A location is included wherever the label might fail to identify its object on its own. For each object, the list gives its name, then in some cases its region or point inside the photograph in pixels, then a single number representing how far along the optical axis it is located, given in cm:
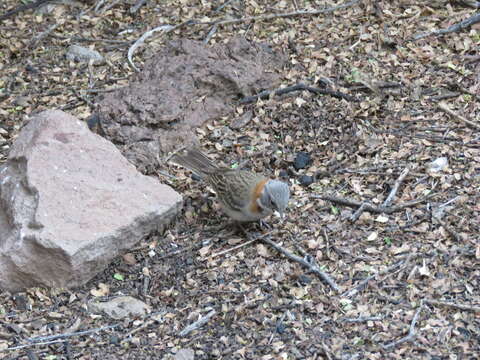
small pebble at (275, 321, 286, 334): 1034
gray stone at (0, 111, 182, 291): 1113
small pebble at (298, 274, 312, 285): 1109
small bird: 1155
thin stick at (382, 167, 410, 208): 1230
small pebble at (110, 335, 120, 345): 1047
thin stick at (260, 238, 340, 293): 1096
